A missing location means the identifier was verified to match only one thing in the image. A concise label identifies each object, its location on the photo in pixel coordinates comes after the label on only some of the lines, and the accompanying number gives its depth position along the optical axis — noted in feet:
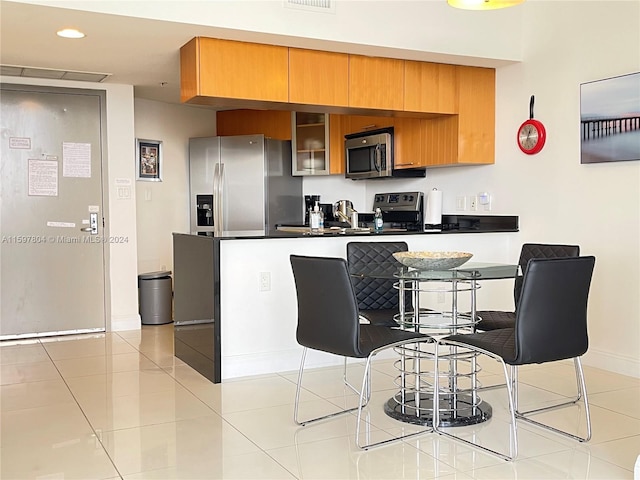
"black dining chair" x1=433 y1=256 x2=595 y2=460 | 9.43
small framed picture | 22.82
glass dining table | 10.47
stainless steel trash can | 20.77
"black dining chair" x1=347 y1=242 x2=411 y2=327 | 13.70
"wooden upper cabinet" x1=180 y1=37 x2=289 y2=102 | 14.17
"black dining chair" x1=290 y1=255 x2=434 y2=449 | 9.91
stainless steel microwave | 20.10
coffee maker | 23.81
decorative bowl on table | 10.48
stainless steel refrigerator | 22.57
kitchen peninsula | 14.05
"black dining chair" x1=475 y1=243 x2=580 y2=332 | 12.07
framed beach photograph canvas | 13.70
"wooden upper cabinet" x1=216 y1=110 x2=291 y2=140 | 23.50
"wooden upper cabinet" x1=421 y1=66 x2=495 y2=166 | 17.39
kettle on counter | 19.95
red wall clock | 16.19
